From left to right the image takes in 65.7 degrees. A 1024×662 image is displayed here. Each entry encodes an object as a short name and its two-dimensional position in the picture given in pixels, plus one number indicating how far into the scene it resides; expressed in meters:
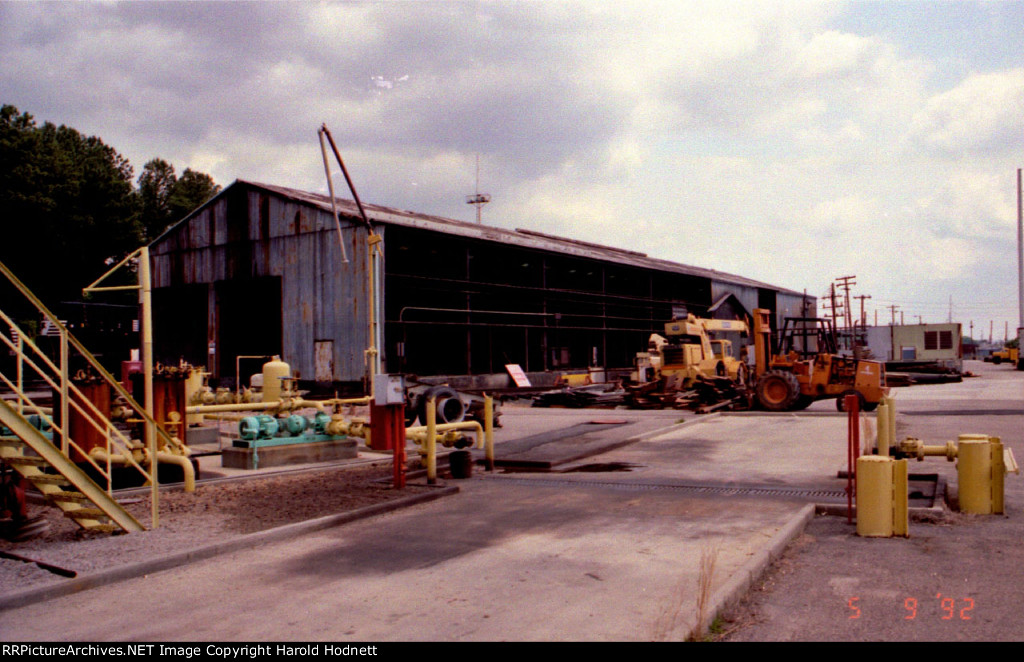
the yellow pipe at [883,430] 10.27
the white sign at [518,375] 38.06
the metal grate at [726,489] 9.98
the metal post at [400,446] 10.53
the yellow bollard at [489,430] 12.78
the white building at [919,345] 55.44
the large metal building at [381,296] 32.09
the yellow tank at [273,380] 17.91
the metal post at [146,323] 10.20
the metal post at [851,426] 7.97
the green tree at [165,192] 75.62
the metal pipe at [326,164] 16.89
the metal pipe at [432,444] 10.77
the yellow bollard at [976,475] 8.59
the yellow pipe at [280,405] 15.43
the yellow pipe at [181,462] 10.51
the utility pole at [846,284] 72.12
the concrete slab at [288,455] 12.82
